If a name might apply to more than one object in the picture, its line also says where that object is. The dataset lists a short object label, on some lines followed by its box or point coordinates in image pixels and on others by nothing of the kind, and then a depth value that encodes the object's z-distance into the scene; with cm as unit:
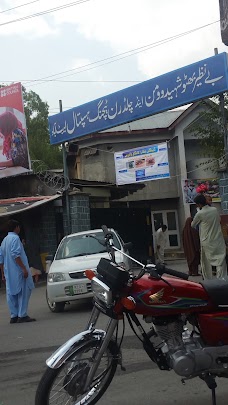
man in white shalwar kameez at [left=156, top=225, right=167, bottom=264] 1939
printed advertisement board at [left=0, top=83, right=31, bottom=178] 1877
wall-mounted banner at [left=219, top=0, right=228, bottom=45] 944
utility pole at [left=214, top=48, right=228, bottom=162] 1273
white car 920
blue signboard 1356
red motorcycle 371
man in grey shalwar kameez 828
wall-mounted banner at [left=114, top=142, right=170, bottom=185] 1705
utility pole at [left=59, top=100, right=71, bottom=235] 1703
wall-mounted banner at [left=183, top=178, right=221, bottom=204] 2377
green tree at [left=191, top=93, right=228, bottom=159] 1772
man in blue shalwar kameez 862
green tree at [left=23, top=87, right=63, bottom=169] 3531
